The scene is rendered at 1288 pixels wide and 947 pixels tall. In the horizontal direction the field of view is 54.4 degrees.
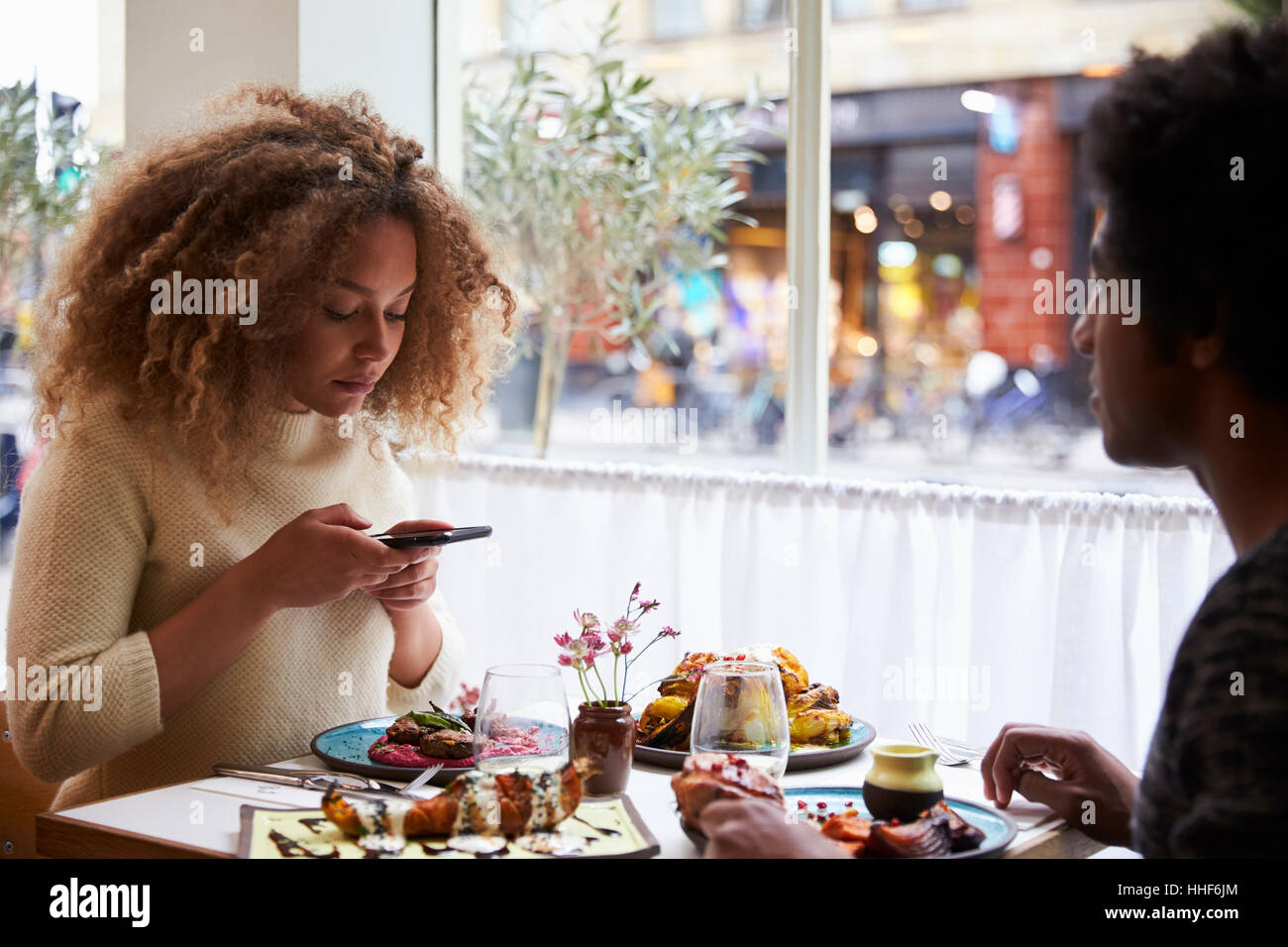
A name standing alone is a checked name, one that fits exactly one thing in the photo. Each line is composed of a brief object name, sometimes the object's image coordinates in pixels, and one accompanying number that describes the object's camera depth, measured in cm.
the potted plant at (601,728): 142
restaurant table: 125
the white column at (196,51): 307
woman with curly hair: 153
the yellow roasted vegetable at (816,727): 160
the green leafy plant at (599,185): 338
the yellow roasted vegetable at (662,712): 159
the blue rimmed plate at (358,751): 145
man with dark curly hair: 94
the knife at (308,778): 141
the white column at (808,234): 313
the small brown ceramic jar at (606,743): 142
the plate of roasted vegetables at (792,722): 155
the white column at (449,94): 353
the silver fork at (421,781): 139
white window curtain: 251
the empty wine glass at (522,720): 133
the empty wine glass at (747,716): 135
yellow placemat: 118
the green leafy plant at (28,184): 320
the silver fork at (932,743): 162
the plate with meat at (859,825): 119
